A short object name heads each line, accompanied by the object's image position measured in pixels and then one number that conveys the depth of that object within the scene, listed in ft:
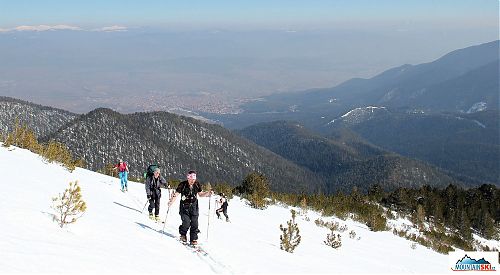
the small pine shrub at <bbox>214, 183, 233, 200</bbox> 83.12
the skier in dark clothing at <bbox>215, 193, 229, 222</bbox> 56.70
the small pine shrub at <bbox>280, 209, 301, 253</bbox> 44.70
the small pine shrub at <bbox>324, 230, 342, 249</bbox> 55.52
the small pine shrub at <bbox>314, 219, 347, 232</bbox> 71.57
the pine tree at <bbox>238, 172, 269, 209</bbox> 84.33
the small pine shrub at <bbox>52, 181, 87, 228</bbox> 31.04
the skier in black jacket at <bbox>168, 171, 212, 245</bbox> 35.73
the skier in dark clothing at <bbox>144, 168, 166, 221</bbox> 44.70
